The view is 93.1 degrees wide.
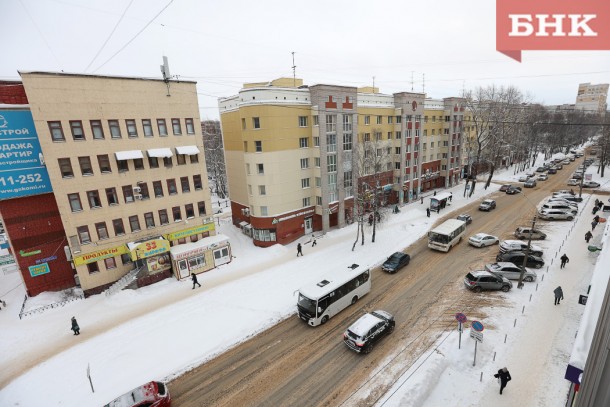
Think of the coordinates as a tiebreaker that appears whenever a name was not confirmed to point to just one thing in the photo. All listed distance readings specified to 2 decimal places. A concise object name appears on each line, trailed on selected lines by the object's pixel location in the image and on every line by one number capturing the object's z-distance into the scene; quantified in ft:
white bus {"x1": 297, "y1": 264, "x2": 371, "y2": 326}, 62.80
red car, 44.80
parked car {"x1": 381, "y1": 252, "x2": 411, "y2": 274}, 85.61
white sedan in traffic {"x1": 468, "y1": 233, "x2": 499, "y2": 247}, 96.80
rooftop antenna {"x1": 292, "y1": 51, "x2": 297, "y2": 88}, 120.47
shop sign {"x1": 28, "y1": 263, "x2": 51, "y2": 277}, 81.68
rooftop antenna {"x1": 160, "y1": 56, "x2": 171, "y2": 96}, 85.35
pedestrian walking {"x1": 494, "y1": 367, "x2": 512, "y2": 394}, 43.83
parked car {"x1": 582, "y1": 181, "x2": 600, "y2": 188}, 160.45
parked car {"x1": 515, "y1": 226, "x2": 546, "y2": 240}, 99.85
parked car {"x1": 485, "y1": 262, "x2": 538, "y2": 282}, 74.64
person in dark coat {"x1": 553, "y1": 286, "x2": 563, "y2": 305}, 63.62
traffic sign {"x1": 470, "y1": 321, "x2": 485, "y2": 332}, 47.98
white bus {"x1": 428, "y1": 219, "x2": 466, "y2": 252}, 94.84
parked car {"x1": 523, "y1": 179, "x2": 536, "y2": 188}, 172.45
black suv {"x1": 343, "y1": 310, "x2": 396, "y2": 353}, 54.24
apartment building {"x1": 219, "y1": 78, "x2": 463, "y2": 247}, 103.96
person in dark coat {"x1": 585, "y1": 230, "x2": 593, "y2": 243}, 90.77
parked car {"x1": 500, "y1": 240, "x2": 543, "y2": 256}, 84.69
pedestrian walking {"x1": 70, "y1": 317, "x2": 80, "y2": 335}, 65.51
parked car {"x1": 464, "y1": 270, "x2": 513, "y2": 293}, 71.56
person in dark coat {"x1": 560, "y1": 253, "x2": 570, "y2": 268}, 77.71
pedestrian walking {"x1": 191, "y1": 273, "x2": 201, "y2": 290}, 80.94
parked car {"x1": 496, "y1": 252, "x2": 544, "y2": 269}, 80.28
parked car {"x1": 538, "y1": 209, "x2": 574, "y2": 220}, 115.34
